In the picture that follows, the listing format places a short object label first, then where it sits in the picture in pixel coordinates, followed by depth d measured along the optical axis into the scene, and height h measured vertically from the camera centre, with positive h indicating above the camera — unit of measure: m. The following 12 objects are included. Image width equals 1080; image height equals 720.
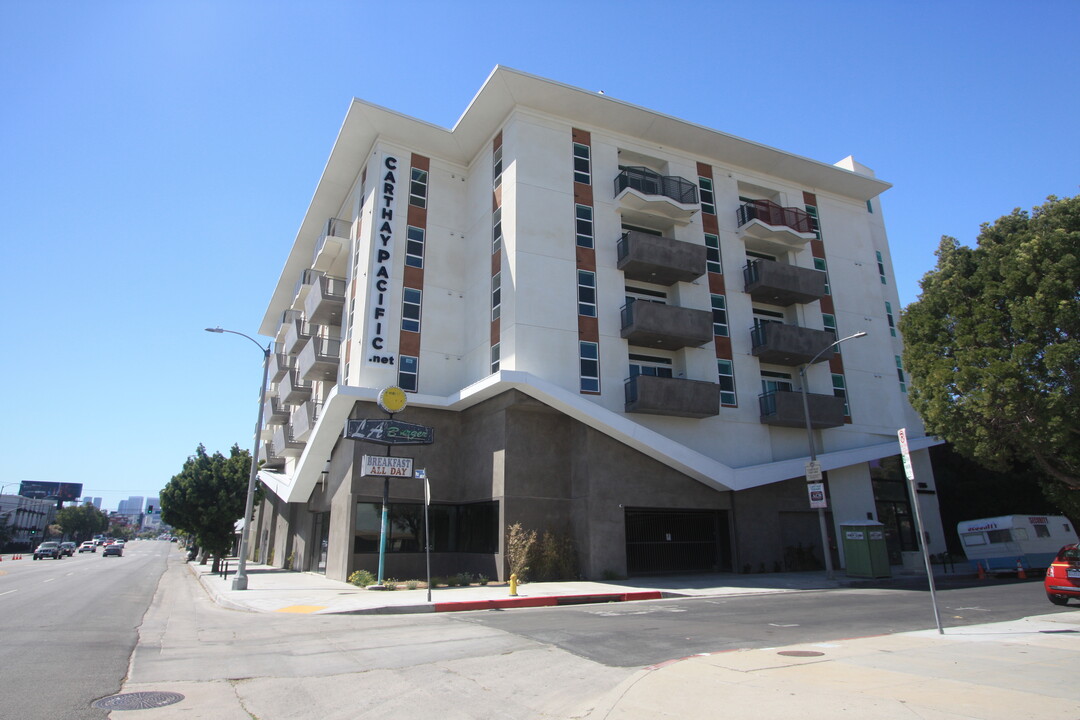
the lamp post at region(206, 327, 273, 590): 22.25 +1.14
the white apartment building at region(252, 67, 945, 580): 25.83 +8.79
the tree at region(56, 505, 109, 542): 120.38 +4.77
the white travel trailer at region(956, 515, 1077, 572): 25.95 -0.38
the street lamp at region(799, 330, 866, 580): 22.70 -0.57
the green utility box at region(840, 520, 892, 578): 23.83 -0.69
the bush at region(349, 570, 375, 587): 22.69 -1.36
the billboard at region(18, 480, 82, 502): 152.50 +13.76
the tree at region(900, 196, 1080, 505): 21.92 +7.03
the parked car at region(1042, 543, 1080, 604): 14.52 -1.07
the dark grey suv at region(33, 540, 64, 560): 58.64 -0.56
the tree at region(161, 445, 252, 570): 37.56 +2.51
